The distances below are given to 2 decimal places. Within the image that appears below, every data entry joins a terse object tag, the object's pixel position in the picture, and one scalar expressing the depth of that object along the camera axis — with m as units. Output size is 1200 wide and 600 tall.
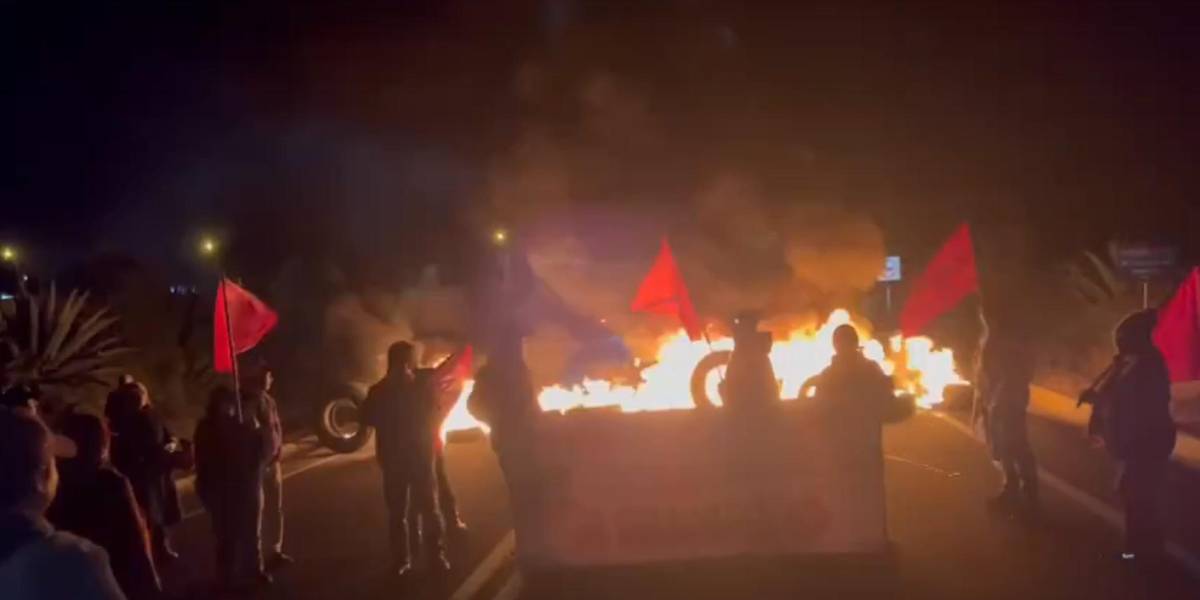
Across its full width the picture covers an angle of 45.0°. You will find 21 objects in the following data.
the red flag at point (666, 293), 15.06
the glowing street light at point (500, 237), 23.95
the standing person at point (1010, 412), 11.32
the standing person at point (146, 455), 9.88
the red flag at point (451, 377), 10.38
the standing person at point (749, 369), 9.92
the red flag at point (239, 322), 12.30
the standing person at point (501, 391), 10.23
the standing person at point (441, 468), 10.01
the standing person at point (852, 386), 9.00
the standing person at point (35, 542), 3.27
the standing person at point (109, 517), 5.32
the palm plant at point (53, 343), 21.31
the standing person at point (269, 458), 10.00
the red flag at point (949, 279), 12.98
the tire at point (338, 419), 19.25
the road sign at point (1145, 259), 24.16
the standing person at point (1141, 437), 9.27
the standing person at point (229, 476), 9.62
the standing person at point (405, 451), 9.87
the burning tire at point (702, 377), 12.28
